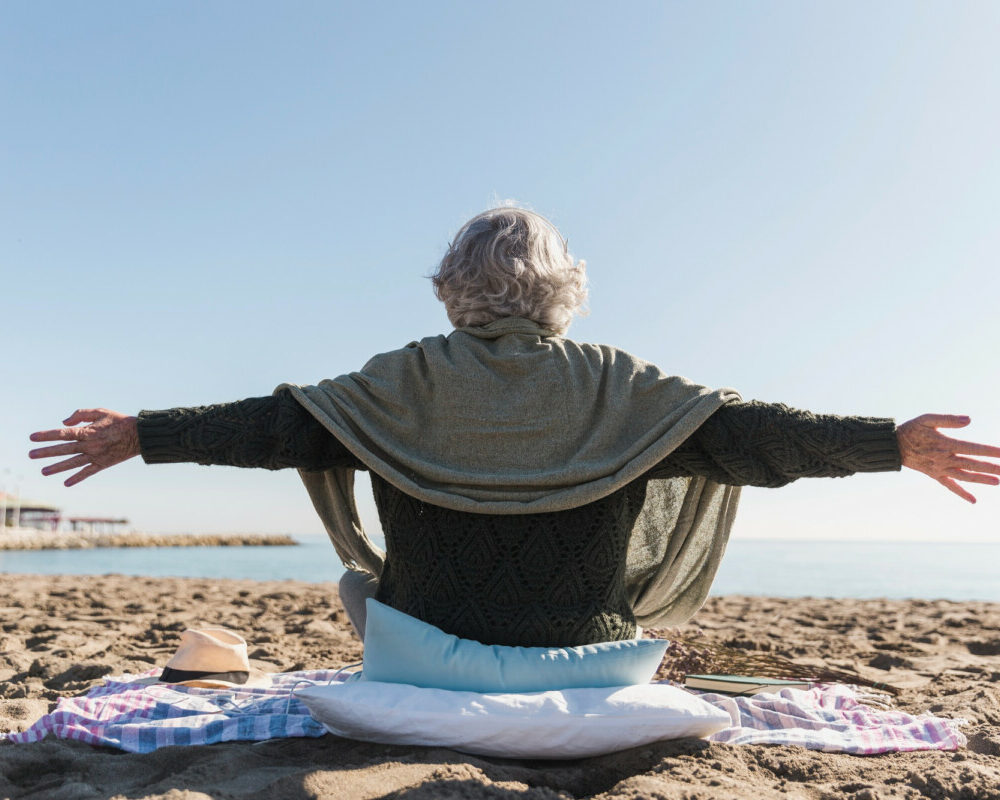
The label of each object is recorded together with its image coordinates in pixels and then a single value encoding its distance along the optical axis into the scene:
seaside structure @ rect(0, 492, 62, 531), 42.72
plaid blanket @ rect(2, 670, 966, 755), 2.25
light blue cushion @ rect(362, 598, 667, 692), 1.98
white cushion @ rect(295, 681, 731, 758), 1.87
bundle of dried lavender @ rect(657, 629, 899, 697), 3.39
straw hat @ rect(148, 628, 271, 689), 2.97
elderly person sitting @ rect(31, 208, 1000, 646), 2.07
